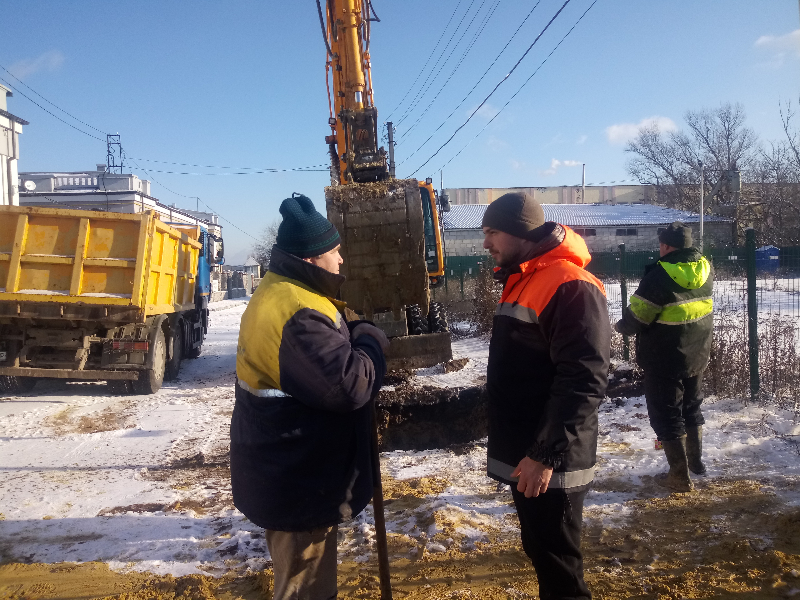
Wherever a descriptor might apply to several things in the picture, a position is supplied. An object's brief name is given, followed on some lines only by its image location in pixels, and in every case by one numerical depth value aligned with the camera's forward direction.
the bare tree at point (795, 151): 21.42
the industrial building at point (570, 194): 83.44
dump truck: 7.55
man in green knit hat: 1.96
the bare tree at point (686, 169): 44.25
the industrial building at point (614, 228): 37.72
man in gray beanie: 2.10
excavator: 8.11
